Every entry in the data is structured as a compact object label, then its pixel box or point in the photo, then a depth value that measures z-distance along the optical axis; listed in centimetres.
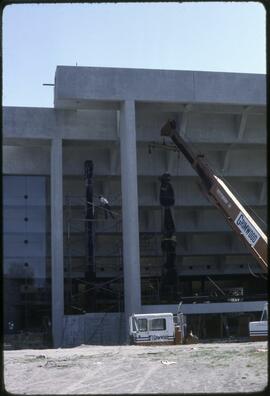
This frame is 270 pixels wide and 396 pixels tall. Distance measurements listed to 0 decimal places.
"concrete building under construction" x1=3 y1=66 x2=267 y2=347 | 3653
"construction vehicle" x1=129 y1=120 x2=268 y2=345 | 2614
